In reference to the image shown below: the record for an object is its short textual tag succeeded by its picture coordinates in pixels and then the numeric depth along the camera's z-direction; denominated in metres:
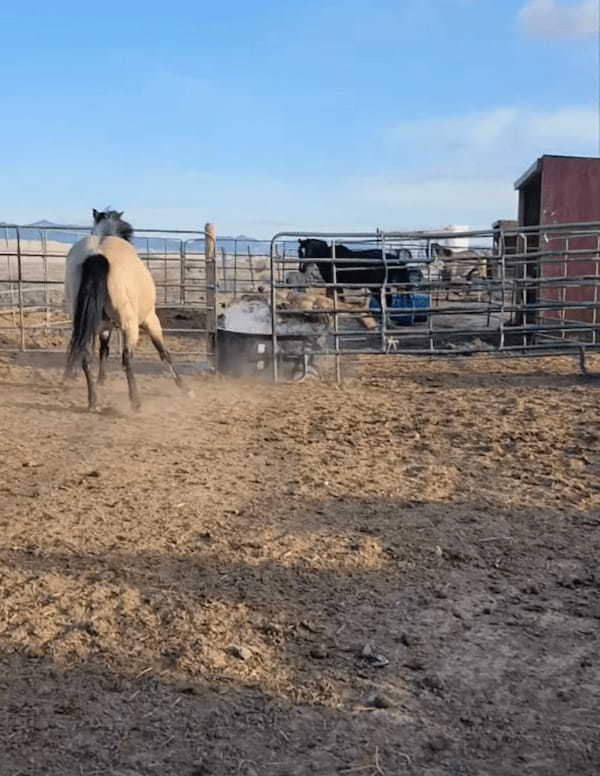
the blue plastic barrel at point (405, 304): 13.50
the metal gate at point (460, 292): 8.11
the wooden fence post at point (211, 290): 8.28
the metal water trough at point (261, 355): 8.03
